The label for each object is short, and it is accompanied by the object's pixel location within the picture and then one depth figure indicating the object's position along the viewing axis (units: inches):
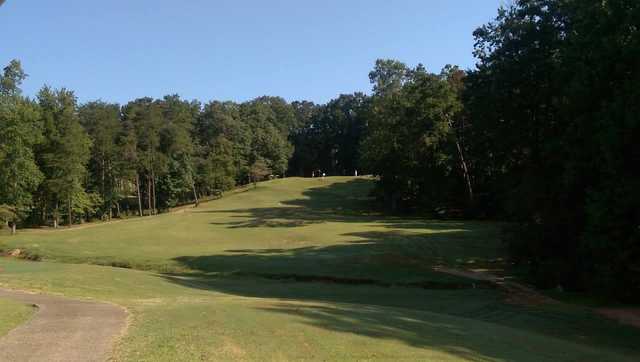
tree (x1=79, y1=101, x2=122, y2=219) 3627.0
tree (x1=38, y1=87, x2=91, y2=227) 3038.9
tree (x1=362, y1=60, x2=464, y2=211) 2984.7
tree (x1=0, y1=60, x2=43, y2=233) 2687.0
